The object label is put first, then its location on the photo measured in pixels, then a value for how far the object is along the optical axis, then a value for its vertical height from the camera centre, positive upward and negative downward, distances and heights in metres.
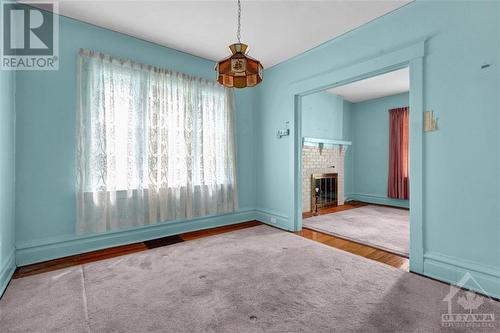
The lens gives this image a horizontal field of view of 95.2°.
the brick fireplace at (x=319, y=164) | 5.34 +0.06
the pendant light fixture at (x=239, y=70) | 1.77 +0.80
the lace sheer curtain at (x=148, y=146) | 2.85 +0.31
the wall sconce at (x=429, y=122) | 2.25 +0.44
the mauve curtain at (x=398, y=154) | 5.66 +0.30
